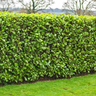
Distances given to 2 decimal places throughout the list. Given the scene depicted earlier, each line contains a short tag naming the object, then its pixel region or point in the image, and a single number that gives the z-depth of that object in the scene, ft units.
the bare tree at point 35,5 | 94.66
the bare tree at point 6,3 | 90.09
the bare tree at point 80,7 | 90.99
